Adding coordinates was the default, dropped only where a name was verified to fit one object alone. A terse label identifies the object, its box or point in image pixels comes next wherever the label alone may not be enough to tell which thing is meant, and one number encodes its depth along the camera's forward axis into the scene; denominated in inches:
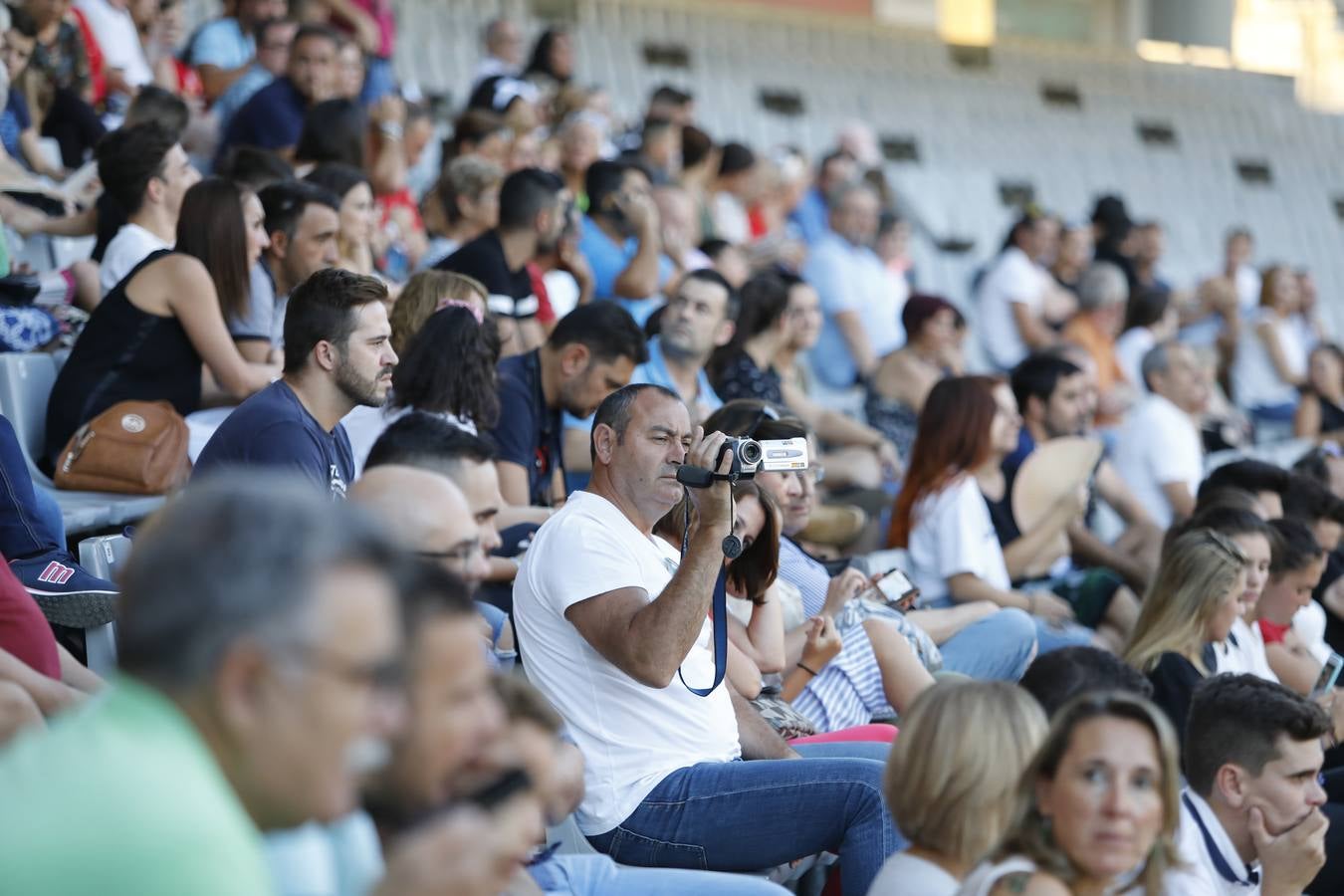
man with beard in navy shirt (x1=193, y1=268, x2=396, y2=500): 247.3
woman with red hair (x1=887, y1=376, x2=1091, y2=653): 374.3
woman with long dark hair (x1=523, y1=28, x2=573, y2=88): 674.8
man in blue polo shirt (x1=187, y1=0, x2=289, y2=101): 555.5
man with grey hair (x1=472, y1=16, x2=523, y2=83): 653.6
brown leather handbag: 296.4
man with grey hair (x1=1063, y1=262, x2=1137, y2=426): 611.8
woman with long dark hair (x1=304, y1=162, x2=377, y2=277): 372.2
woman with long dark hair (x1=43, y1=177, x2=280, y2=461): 314.0
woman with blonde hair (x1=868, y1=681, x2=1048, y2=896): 181.0
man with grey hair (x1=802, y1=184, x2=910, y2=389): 571.2
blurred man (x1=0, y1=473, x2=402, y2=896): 101.4
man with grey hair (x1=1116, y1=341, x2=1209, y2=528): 476.7
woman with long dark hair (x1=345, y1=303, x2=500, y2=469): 285.9
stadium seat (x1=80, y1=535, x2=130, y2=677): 247.6
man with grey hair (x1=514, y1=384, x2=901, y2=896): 214.5
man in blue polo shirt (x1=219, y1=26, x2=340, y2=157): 471.5
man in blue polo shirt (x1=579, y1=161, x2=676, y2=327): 458.3
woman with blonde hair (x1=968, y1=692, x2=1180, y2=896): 165.9
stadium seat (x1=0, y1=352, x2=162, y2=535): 297.4
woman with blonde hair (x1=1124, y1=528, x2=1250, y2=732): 305.3
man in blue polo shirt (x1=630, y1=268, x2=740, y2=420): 389.4
